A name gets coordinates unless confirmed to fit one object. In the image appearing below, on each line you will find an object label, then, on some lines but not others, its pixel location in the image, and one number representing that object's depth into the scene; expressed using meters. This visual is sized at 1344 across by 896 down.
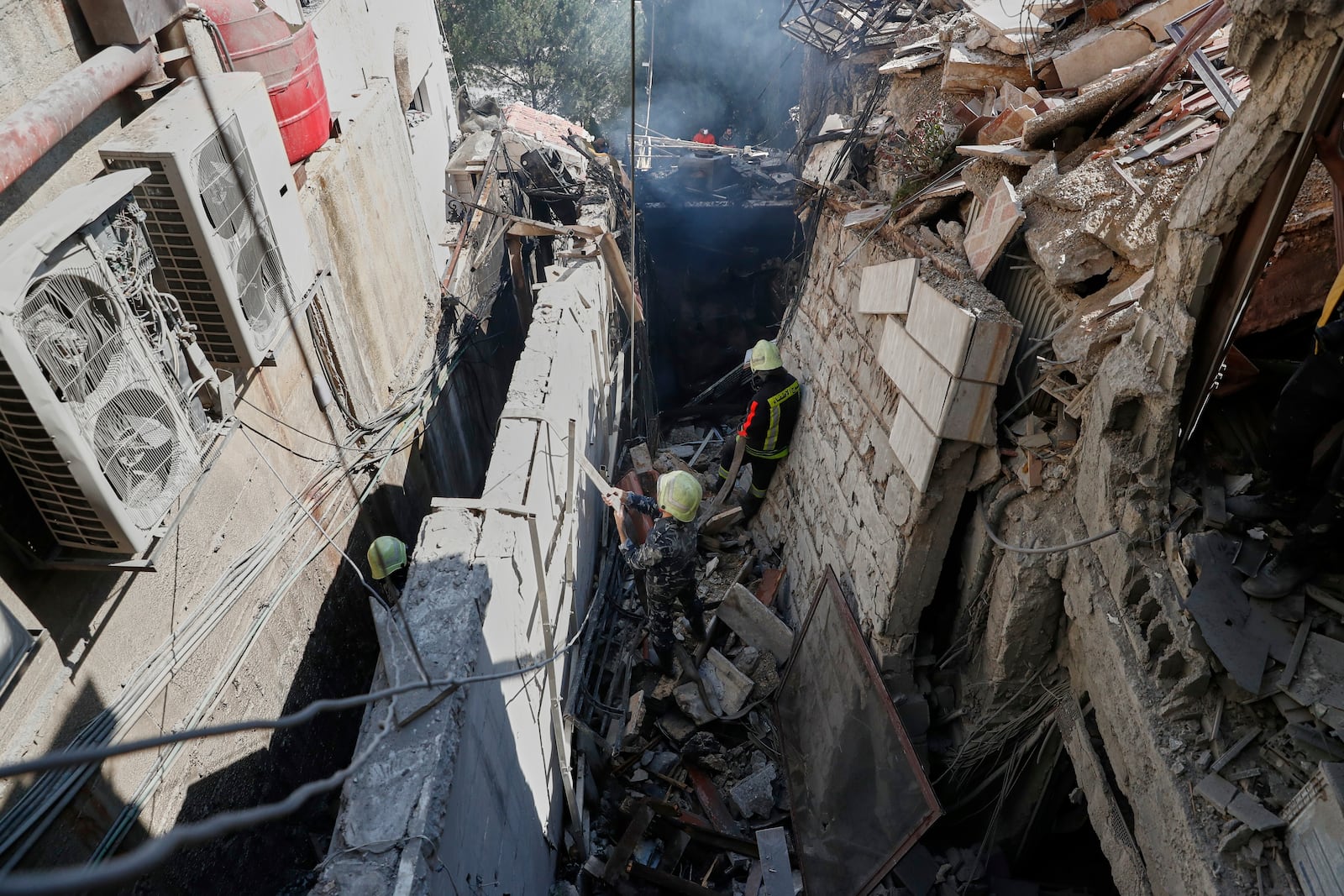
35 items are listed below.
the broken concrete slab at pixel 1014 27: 5.77
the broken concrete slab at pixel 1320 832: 2.43
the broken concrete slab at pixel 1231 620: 2.93
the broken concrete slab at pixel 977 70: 5.87
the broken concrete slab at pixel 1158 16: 4.94
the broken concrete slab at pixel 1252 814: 2.73
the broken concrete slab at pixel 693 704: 6.24
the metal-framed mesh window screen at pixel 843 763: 4.45
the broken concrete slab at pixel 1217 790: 2.88
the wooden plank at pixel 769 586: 7.27
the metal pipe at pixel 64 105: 3.10
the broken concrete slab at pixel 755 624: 6.52
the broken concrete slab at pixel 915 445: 4.55
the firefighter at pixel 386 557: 6.08
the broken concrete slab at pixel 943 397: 4.34
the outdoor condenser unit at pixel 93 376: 2.71
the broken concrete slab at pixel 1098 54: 5.08
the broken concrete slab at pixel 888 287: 5.10
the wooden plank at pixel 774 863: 5.21
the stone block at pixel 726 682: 6.31
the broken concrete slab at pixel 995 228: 4.51
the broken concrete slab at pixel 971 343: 4.19
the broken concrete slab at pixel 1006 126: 5.07
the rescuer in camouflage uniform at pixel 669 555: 6.44
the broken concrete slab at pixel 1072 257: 4.08
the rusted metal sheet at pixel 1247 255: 2.75
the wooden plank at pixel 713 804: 5.68
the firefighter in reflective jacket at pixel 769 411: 7.50
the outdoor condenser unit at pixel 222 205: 3.64
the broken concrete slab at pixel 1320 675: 2.76
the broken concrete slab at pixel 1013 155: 4.83
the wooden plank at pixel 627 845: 5.17
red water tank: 4.98
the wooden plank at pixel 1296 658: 2.84
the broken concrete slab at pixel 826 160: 7.52
